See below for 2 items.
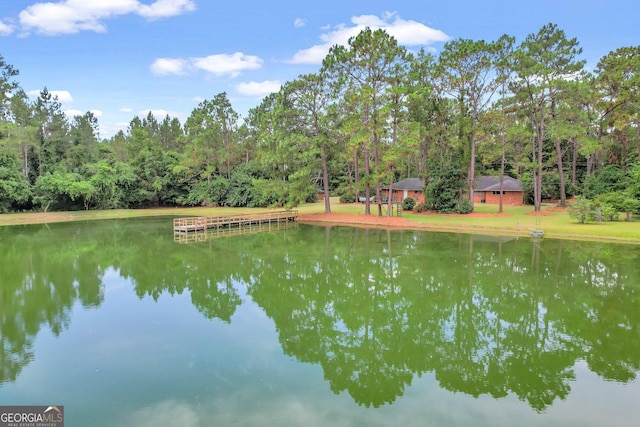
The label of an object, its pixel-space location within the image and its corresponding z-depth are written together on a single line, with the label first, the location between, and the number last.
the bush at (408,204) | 39.46
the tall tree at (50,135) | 42.97
